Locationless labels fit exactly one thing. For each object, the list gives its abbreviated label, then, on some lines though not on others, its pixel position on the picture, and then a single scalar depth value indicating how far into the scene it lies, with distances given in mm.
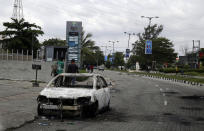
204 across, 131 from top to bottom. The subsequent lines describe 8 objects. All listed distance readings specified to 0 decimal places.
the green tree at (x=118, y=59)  134750
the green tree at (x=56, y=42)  99425
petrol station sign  39281
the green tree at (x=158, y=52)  99000
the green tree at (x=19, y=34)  51688
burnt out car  8688
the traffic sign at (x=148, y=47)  60719
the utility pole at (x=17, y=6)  64288
